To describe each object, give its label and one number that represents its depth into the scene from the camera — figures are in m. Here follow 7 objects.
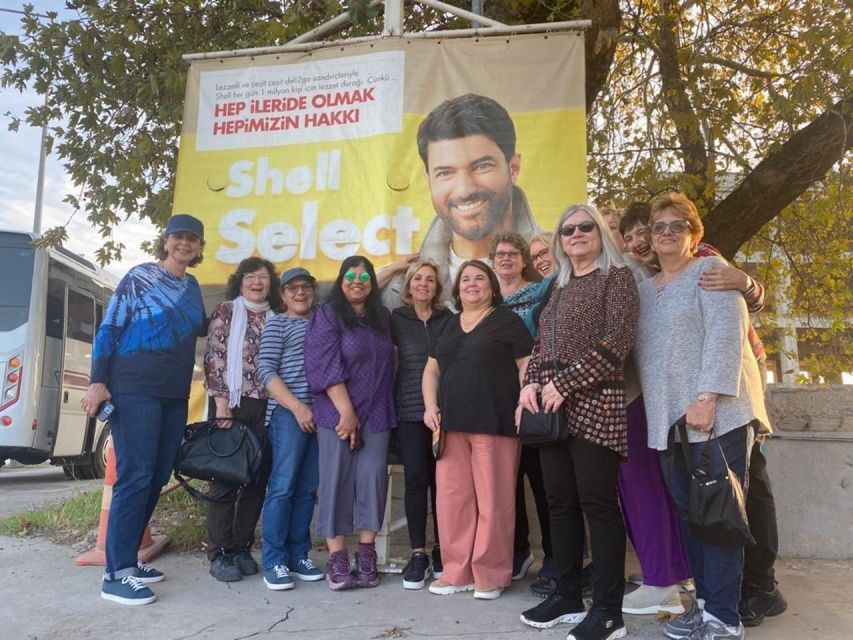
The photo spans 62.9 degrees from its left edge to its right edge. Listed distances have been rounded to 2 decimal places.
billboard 4.64
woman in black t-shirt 3.53
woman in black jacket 3.87
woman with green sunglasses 3.77
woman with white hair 2.92
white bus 8.56
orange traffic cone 4.35
